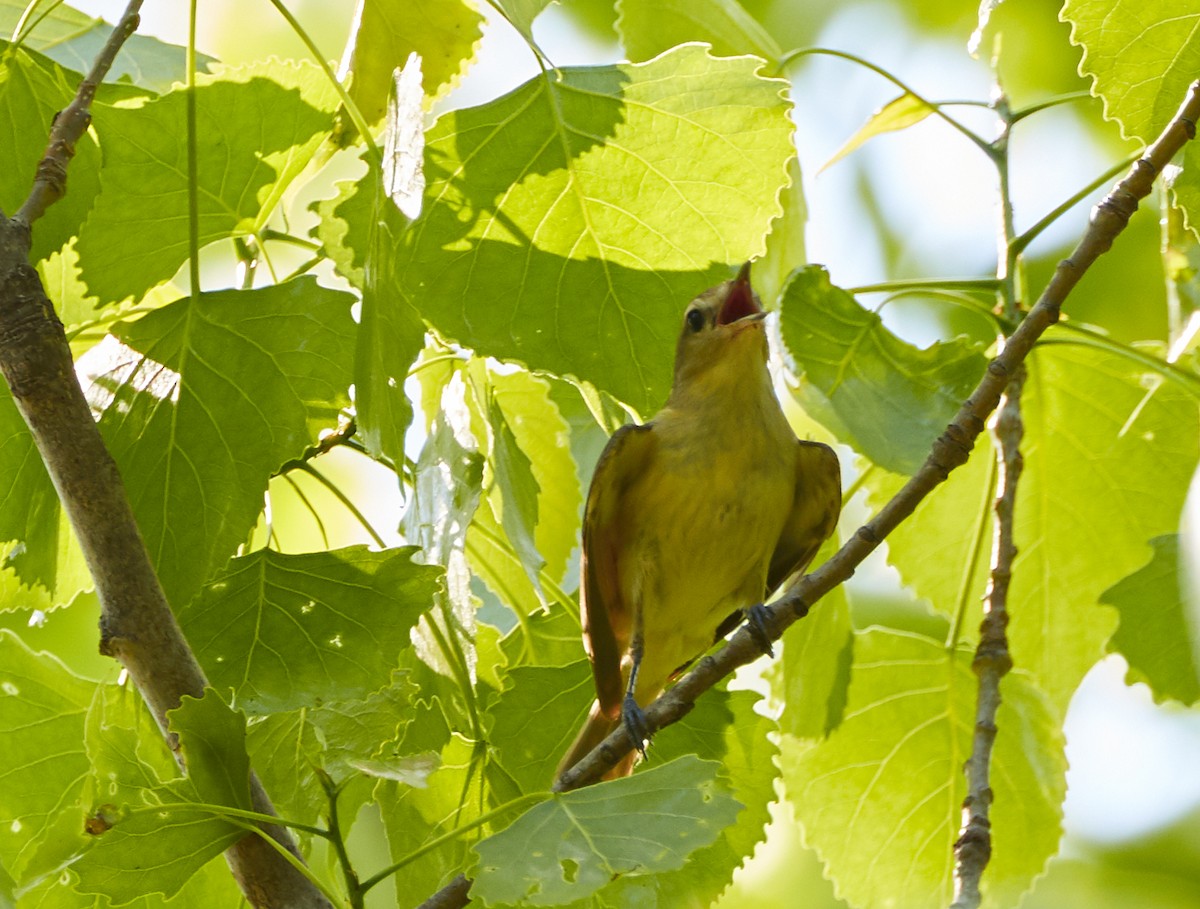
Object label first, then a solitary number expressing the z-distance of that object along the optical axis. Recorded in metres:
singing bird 7.48
